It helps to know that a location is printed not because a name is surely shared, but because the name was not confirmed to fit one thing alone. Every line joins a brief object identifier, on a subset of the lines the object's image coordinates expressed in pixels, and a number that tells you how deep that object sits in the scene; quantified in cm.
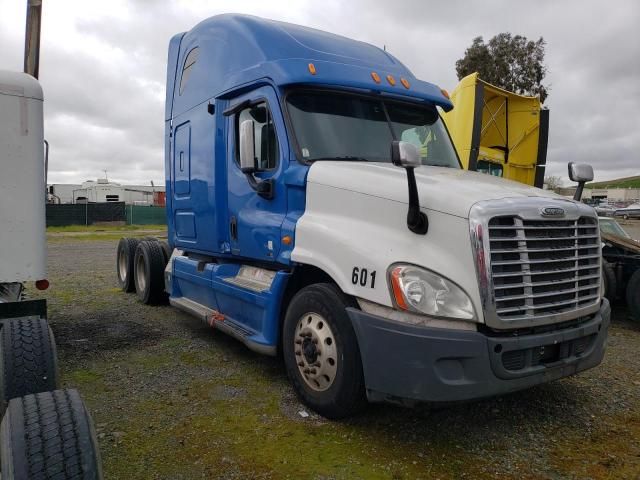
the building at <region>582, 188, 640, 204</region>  10809
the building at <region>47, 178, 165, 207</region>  5372
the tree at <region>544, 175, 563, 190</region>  6061
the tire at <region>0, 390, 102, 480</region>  209
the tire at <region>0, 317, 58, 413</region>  295
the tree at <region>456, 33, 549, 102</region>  2670
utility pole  745
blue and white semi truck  318
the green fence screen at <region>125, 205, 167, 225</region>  3506
